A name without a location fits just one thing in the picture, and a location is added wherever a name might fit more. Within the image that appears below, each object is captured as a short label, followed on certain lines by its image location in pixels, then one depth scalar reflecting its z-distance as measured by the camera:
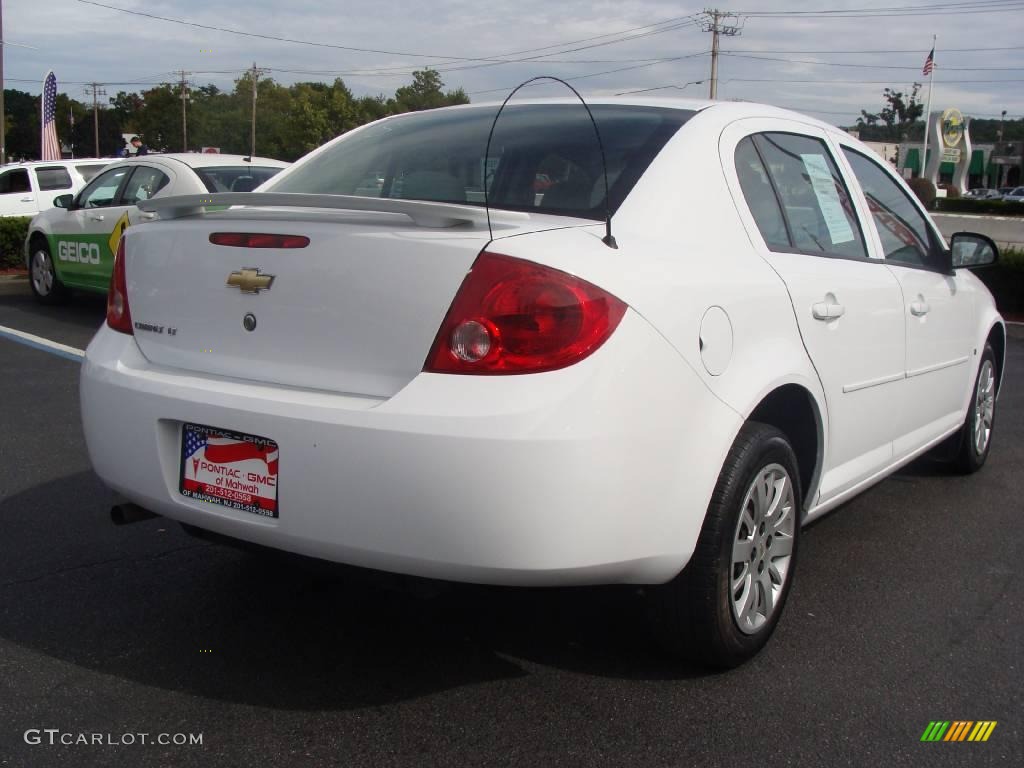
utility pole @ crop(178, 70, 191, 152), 77.30
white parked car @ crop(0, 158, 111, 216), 18.12
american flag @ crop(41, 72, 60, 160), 26.98
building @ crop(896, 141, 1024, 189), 88.95
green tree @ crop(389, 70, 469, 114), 61.53
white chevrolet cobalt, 2.48
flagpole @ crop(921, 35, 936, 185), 53.97
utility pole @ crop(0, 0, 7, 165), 28.61
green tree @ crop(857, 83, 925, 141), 119.81
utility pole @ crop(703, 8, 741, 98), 52.50
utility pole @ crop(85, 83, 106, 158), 92.91
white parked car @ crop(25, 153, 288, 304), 9.73
